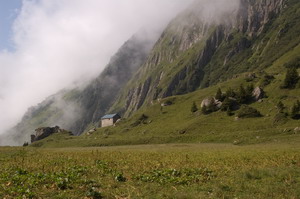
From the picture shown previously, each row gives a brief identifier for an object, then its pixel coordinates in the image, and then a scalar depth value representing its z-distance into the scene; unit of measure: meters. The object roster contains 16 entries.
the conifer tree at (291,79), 127.69
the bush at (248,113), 113.19
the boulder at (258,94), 130.00
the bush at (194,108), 143.00
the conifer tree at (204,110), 132.09
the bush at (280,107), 105.32
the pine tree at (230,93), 135.50
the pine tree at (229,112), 122.38
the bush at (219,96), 136.88
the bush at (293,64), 188.95
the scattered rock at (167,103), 172.79
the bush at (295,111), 97.75
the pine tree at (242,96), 130.25
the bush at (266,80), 142.85
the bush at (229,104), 127.15
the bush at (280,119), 97.12
